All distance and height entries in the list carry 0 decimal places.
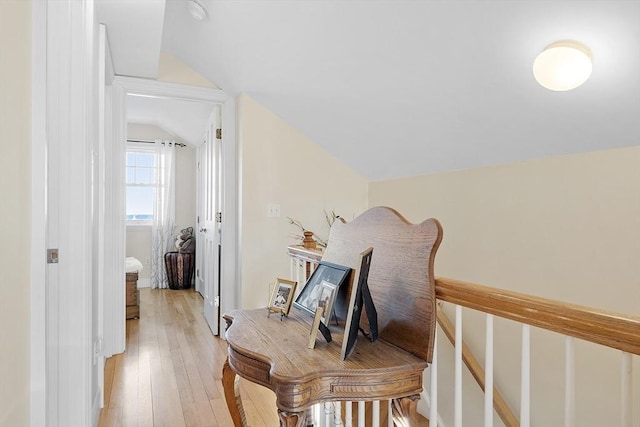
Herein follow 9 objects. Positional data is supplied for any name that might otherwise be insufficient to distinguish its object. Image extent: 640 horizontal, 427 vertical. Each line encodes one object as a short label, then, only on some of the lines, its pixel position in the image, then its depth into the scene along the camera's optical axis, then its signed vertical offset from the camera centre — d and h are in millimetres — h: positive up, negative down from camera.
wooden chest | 4195 -944
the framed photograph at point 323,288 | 1213 -257
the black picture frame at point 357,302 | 1075 -258
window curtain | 6086 -59
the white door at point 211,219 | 3754 -113
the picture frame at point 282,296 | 1468 -329
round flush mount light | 1546 +576
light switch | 3383 -9
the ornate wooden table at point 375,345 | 996 -397
